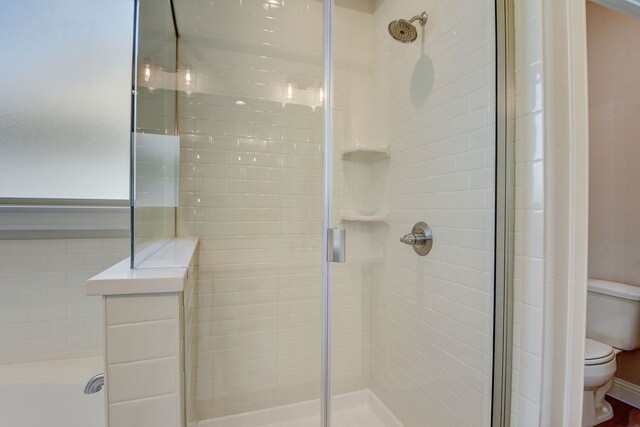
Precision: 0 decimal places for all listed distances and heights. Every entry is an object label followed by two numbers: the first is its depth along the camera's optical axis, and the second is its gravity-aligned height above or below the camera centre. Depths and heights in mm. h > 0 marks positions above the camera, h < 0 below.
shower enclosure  1362 +37
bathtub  1039 -690
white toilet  1334 -656
